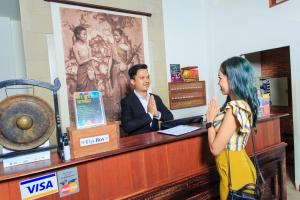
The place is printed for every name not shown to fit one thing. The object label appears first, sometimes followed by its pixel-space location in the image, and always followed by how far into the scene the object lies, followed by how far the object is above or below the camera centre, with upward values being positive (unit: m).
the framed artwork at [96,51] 2.61 +0.46
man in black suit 1.99 -0.22
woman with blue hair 1.24 -0.24
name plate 1.25 -0.28
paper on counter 1.64 -0.35
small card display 1.26 -0.11
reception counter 1.15 -0.50
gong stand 1.20 -0.13
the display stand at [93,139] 1.23 -0.28
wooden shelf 3.52 -0.20
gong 1.20 -0.16
